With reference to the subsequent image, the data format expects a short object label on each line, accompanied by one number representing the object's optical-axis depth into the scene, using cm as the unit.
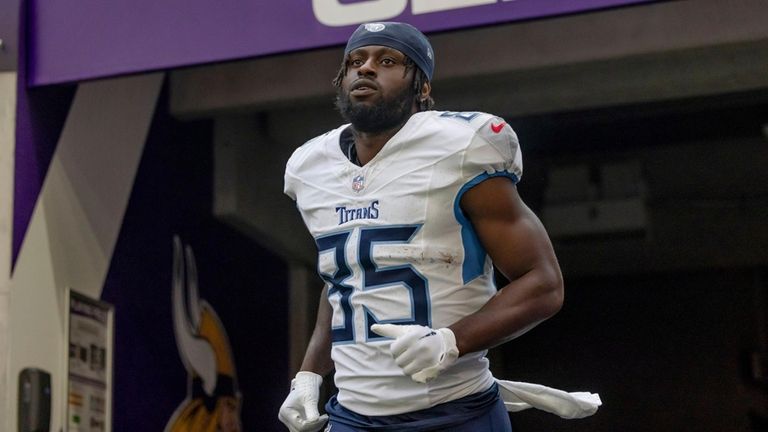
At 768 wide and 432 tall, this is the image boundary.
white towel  518
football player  491
